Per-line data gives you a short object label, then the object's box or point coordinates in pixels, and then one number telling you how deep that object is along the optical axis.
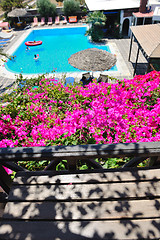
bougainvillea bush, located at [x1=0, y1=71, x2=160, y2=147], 4.36
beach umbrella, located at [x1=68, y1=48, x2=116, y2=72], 13.73
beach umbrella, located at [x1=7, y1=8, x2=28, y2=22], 32.25
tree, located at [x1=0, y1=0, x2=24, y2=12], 35.76
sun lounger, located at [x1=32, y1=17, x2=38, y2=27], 33.74
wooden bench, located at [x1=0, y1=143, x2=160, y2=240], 2.34
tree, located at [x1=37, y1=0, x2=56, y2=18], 33.86
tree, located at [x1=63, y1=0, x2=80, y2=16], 34.16
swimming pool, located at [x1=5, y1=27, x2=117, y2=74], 20.36
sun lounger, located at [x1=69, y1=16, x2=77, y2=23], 33.69
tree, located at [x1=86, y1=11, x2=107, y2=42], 24.86
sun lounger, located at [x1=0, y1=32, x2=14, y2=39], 27.80
